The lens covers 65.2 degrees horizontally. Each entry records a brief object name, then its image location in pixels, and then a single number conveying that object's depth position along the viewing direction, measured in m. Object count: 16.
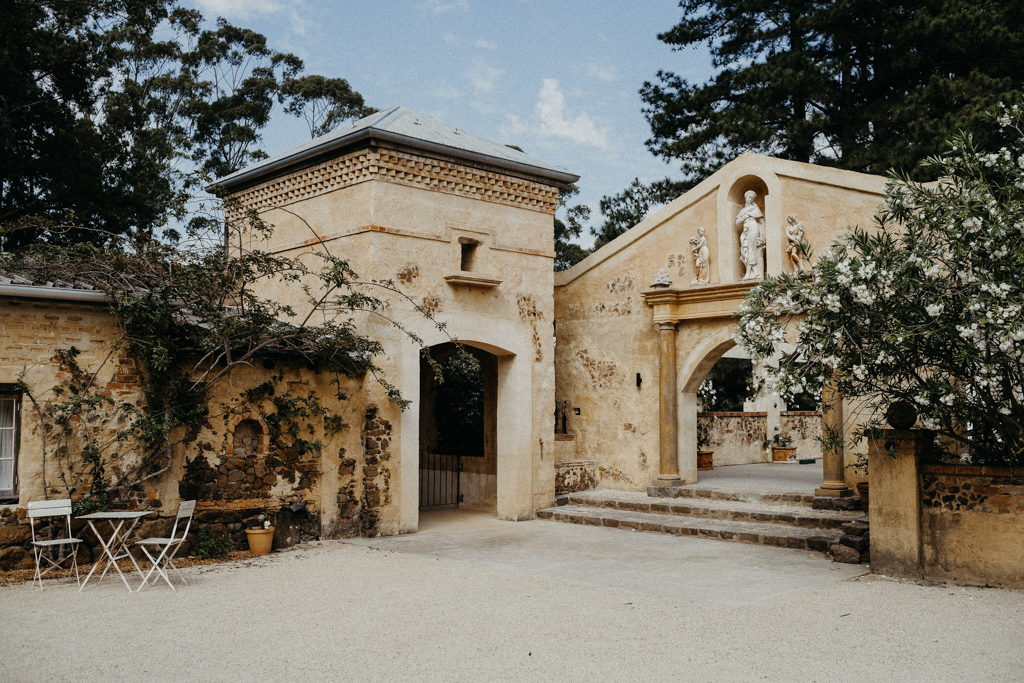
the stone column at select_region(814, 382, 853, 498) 11.28
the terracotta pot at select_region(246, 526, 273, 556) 9.53
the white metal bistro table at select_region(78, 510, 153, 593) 7.76
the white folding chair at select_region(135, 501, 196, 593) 7.65
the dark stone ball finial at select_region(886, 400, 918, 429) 7.90
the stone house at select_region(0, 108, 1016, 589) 8.72
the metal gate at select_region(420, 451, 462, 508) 14.64
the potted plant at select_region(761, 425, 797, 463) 20.72
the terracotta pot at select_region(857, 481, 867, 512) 10.78
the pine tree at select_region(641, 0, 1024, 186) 16.31
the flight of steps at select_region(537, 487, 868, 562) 9.75
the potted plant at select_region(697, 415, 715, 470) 18.34
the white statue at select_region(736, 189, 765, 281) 12.49
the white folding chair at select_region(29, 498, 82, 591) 7.66
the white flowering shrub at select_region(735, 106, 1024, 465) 6.80
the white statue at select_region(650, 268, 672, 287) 13.22
